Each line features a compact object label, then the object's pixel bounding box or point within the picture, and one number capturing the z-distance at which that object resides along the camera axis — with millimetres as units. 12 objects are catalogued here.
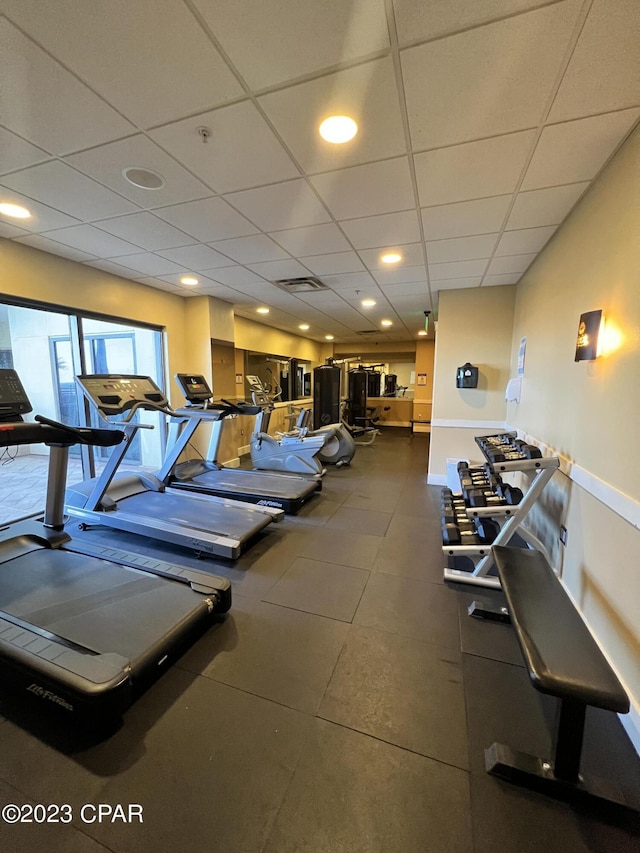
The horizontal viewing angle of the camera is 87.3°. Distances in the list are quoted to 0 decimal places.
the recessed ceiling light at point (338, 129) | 1606
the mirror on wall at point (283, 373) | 7441
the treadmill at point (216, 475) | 3902
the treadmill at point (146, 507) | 2824
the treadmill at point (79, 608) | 1387
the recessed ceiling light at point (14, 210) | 2457
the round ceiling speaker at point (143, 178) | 2037
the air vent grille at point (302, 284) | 4285
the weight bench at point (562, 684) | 1051
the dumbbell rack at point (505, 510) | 2213
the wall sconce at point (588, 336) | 1880
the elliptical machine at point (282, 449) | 4898
